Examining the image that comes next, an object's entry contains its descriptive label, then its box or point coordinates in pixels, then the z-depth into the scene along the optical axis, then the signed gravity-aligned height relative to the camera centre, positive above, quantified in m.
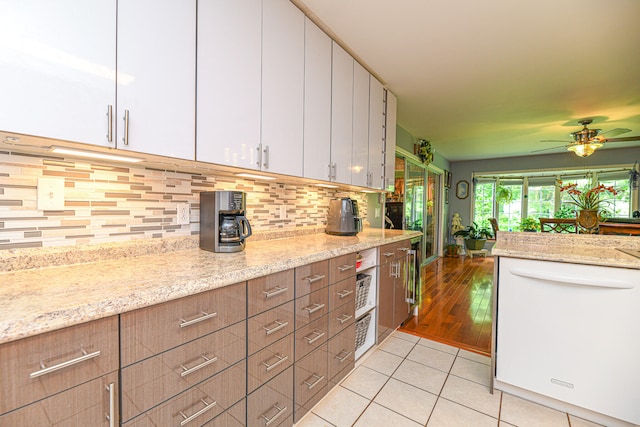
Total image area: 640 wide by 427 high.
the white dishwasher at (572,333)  1.45 -0.67
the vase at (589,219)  2.17 -0.04
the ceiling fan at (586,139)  3.85 +1.04
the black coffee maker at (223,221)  1.44 -0.07
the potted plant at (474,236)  6.61 -0.57
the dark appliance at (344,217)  2.32 -0.06
